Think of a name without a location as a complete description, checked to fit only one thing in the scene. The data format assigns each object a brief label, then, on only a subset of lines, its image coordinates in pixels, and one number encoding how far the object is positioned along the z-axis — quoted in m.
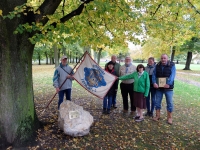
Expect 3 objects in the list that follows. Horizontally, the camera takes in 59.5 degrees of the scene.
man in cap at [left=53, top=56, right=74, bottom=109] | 5.59
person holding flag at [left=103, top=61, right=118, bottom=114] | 6.32
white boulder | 4.39
